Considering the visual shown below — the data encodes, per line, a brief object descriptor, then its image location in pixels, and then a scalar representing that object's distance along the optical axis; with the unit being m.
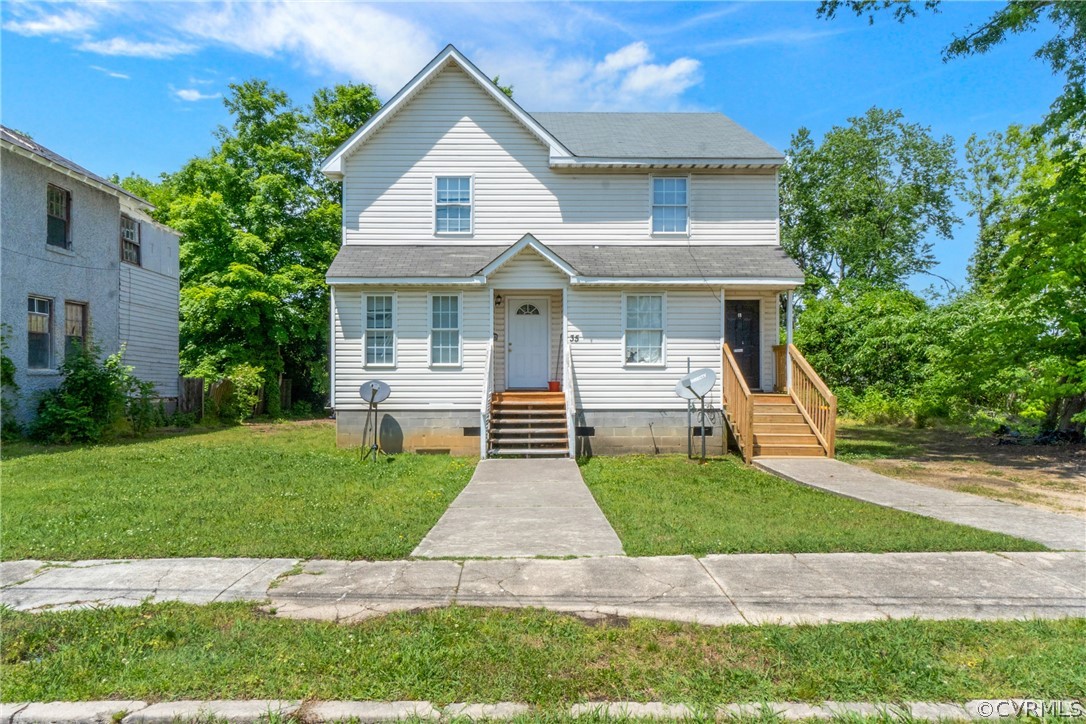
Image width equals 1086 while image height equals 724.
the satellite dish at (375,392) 12.38
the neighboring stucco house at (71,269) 14.20
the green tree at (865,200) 30.98
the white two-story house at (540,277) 13.26
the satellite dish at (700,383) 12.16
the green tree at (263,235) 22.94
